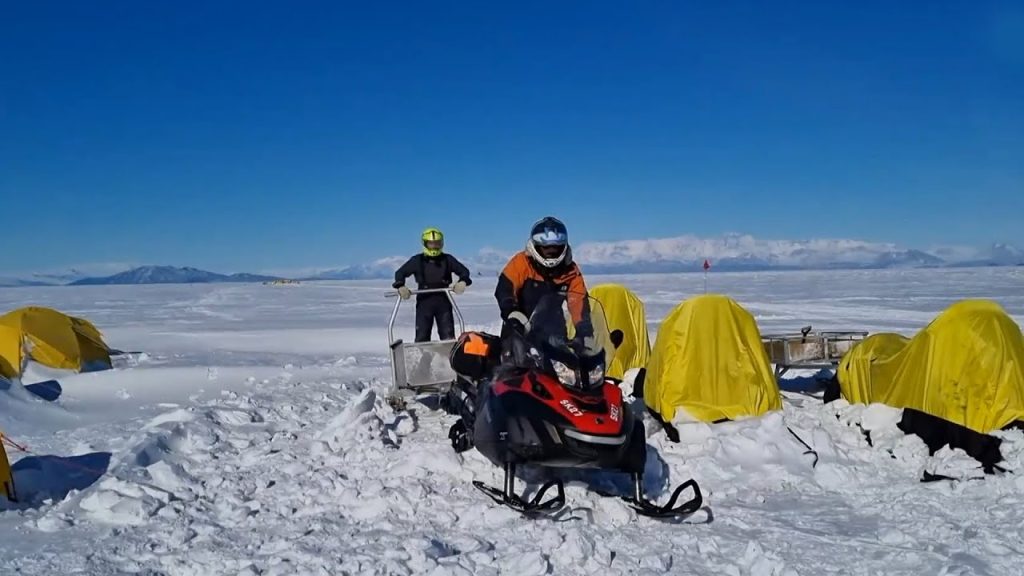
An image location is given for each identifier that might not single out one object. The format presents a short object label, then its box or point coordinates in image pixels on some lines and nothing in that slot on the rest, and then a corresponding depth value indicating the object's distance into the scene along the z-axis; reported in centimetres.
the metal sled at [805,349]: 836
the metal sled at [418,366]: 764
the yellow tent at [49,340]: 898
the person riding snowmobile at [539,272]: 640
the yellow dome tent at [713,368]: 640
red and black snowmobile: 452
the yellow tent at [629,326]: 969
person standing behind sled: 903
